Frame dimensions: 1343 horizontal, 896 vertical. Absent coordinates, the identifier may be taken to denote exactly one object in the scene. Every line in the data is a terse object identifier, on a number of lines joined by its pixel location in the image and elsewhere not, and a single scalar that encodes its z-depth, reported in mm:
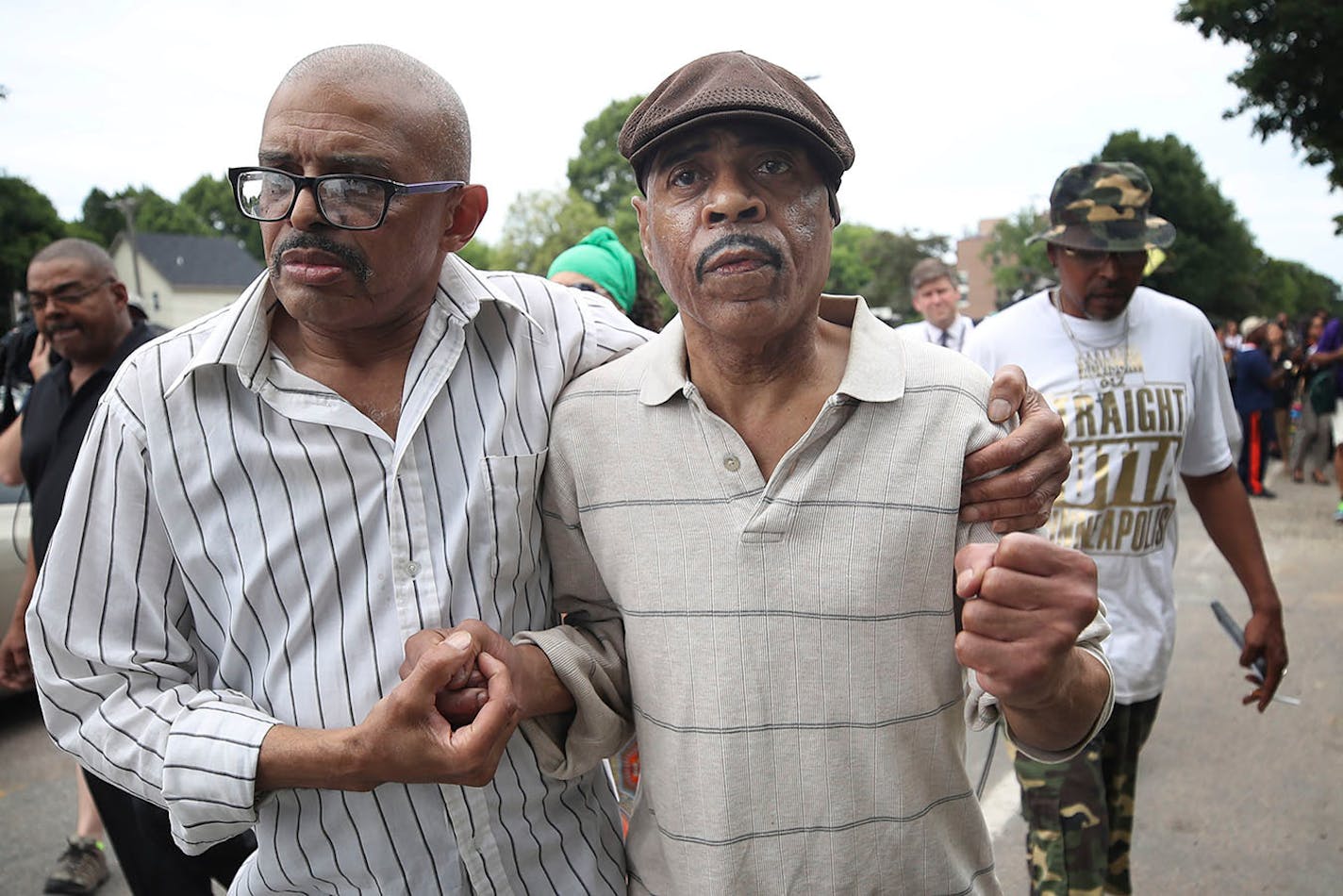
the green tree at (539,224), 50594
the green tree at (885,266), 70000
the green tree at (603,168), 57312
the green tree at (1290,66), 13352
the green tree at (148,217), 78125
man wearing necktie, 7660
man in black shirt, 3168
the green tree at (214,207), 85125
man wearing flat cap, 1564
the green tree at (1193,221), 42375
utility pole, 36250
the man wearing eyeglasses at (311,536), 1594
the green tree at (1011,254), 57325
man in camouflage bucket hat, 2873
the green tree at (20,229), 40469
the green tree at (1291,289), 66438
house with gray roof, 63469
